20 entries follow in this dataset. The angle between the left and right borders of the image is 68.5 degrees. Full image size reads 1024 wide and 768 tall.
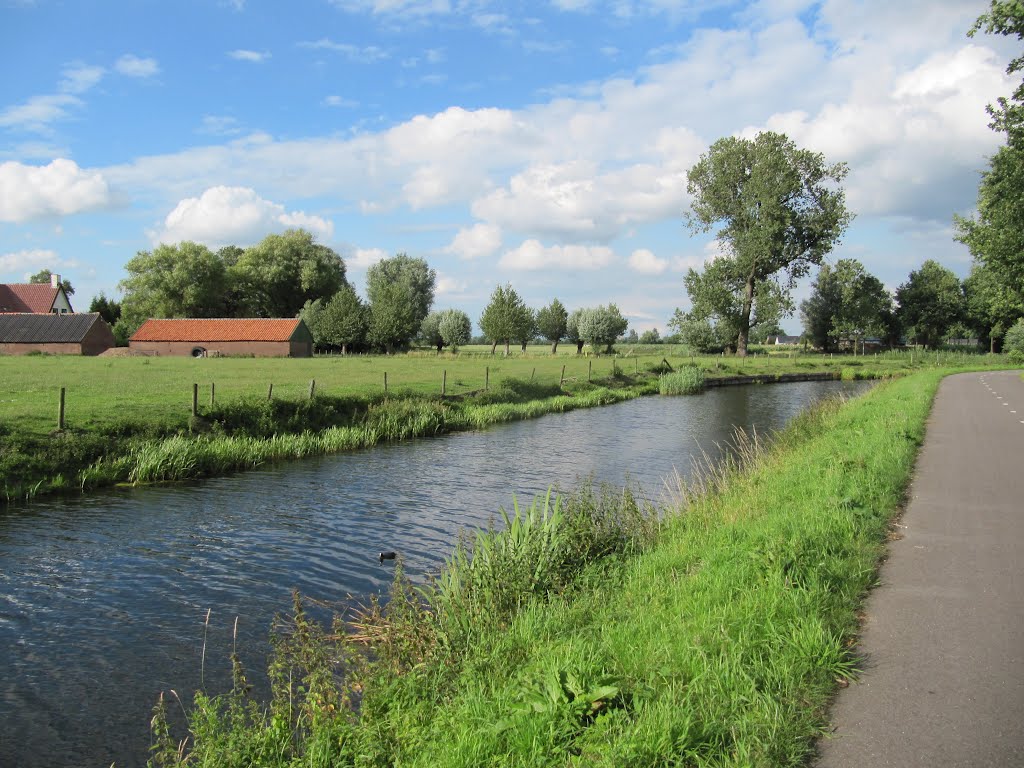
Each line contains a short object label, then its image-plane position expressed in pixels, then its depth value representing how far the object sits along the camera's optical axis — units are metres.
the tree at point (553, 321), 109.75
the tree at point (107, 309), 90.00
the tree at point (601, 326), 103.12
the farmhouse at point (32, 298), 82.50
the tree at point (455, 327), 97.50
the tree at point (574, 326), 109.39
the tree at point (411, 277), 109.57
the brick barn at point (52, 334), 64.50
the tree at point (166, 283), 83.75
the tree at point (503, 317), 84.50
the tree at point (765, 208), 63.22
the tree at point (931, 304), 88.44
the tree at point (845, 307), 77.94
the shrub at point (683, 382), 43.44
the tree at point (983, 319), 78.09
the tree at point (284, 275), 90.56
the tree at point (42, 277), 106.75
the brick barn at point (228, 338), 68.62
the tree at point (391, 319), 77.06
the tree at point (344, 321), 76.94
